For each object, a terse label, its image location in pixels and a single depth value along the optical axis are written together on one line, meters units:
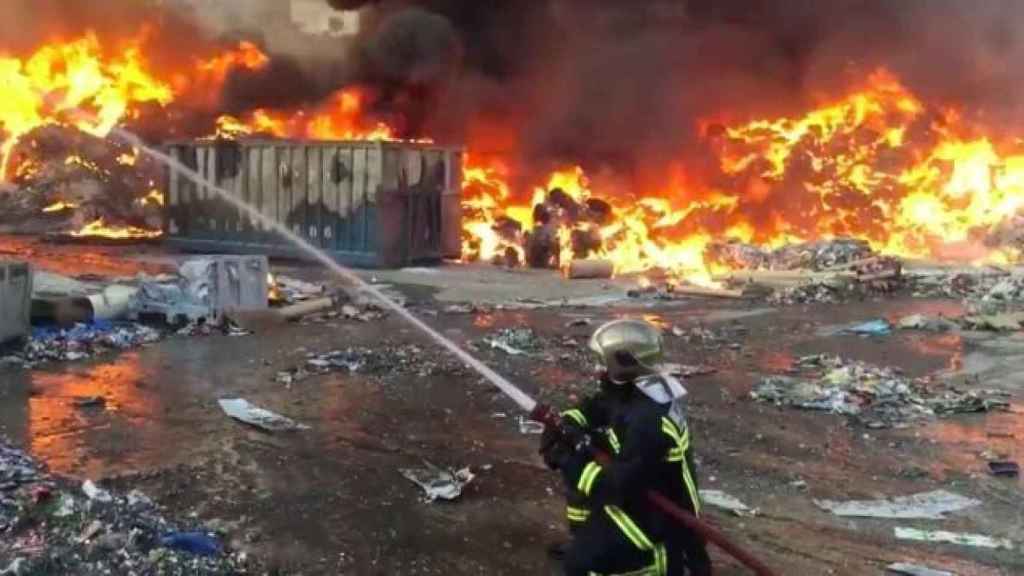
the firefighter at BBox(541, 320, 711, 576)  3.16
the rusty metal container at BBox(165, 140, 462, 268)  18.59
